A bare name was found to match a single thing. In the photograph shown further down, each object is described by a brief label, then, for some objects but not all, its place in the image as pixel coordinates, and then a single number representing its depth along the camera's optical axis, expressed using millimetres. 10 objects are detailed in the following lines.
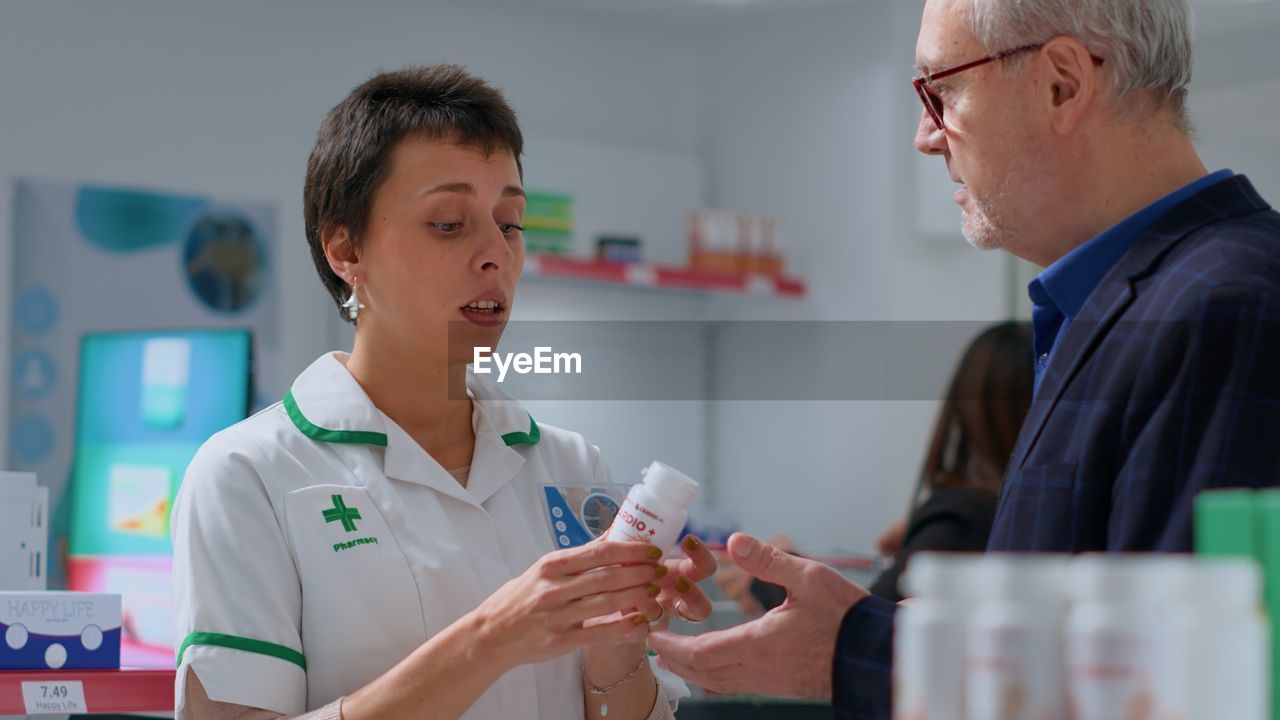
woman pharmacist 1562
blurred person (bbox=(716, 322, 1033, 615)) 2928
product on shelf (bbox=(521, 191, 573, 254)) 5945
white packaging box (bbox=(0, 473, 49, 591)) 2105
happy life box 1876
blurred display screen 3645
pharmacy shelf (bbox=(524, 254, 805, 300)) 5883
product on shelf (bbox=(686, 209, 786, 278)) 6422
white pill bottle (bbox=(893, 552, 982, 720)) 831
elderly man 1331
